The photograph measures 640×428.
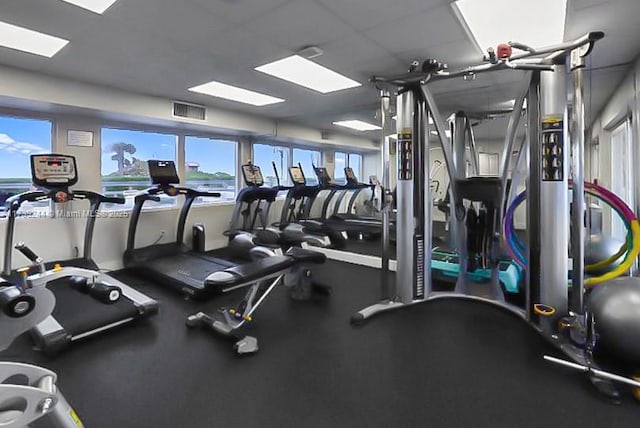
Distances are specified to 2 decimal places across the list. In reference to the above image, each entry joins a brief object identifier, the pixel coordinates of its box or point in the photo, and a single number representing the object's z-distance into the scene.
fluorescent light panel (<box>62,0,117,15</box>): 2.21
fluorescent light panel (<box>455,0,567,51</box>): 2.32
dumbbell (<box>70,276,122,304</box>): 1.70
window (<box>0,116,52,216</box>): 3.89
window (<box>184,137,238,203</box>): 5.82
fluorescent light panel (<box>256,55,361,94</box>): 3.42
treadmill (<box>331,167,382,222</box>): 6.79
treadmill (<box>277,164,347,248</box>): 5.42
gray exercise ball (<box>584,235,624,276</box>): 2.98
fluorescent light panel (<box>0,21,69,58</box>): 2.65
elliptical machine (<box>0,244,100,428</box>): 0.90
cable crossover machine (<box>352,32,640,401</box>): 2.05
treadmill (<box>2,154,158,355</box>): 2.34
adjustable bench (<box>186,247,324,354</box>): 2.31
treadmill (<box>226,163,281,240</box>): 5.48
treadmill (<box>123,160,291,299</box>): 3.58
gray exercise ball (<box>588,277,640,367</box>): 1.90
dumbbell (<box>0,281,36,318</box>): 1.02
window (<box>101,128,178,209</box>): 4.72
